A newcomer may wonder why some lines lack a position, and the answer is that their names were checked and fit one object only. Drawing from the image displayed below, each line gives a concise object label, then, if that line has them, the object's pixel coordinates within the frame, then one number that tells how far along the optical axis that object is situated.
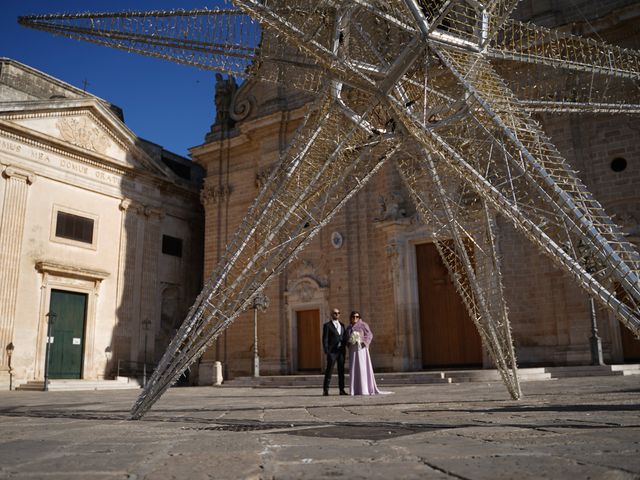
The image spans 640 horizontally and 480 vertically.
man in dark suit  10.40
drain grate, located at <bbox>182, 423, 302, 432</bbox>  4.62
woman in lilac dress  10.09
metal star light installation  4.94
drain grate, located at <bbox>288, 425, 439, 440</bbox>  3.82
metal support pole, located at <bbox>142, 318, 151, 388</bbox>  23.17
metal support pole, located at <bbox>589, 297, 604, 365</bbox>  13.48
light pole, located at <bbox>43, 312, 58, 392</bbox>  16.83
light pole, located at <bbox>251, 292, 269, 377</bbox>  18.81
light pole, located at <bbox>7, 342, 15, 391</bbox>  18.63
